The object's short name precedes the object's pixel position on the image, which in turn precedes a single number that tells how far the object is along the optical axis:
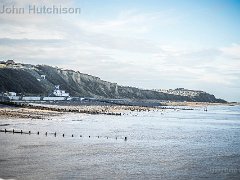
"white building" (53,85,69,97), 157.73
